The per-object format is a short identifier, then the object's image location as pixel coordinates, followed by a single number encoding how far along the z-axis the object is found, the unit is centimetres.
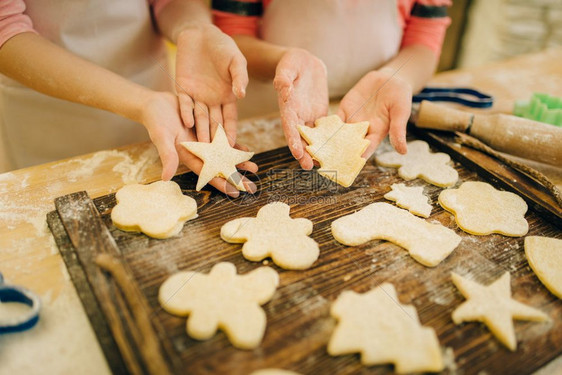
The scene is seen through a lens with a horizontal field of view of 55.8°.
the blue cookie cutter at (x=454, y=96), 63
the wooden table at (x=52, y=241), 34
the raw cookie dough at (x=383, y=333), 33
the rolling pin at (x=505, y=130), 50
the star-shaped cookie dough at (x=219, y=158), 45
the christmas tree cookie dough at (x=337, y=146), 46
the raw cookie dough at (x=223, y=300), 34
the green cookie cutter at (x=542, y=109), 56
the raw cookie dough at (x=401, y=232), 40
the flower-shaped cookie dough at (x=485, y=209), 43
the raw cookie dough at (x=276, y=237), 39
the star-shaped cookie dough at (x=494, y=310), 35
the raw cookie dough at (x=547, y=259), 38
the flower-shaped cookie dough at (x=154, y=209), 41
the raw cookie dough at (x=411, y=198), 45
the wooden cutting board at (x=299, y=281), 33
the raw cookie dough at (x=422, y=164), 48
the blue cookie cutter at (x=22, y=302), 34
